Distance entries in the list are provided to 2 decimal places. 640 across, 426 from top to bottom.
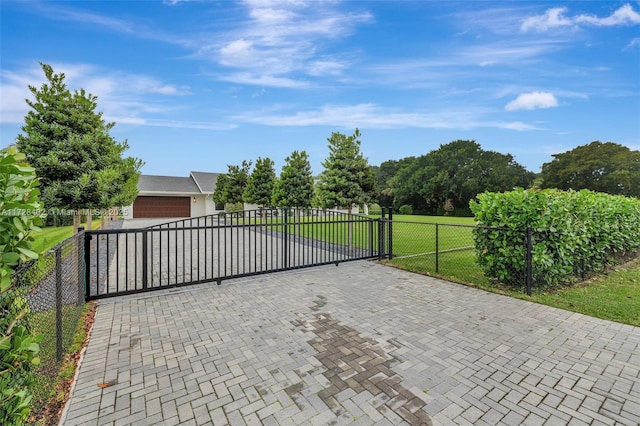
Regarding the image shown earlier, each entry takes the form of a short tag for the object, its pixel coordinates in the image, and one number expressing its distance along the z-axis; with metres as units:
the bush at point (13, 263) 1.27
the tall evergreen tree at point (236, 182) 22.11
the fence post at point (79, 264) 3.86
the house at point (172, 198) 26.98
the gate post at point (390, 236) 7.84
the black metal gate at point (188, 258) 4.77
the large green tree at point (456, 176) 35.91
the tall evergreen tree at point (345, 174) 9.89
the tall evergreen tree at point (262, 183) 18.17
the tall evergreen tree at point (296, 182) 13.94
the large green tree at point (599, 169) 30.08
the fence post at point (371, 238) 7.69
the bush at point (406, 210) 36.47
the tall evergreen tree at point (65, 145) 5.43
